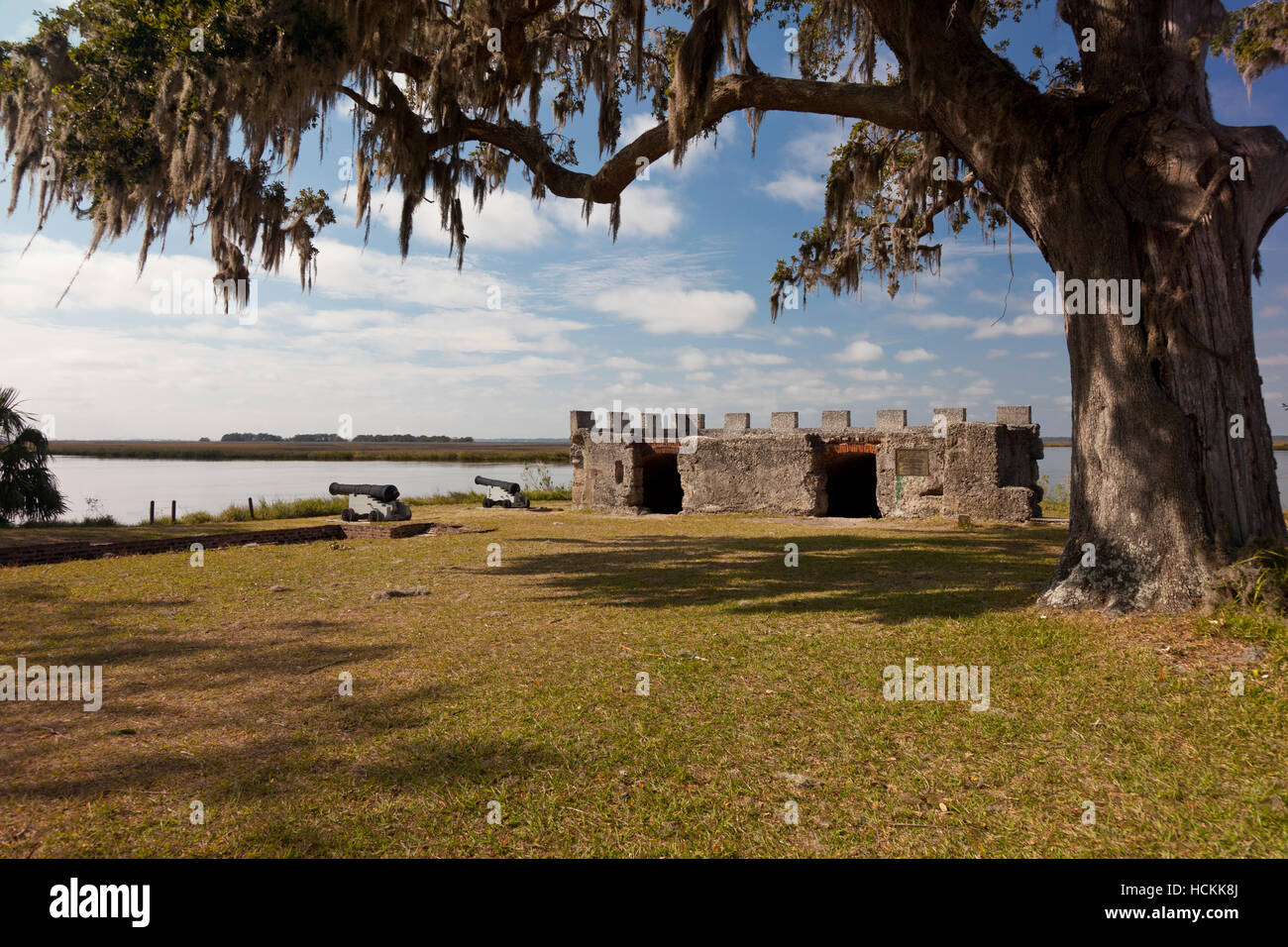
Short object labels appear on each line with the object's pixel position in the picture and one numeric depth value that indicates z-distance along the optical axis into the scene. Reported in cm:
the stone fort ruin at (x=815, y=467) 1658
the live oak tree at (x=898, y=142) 620
